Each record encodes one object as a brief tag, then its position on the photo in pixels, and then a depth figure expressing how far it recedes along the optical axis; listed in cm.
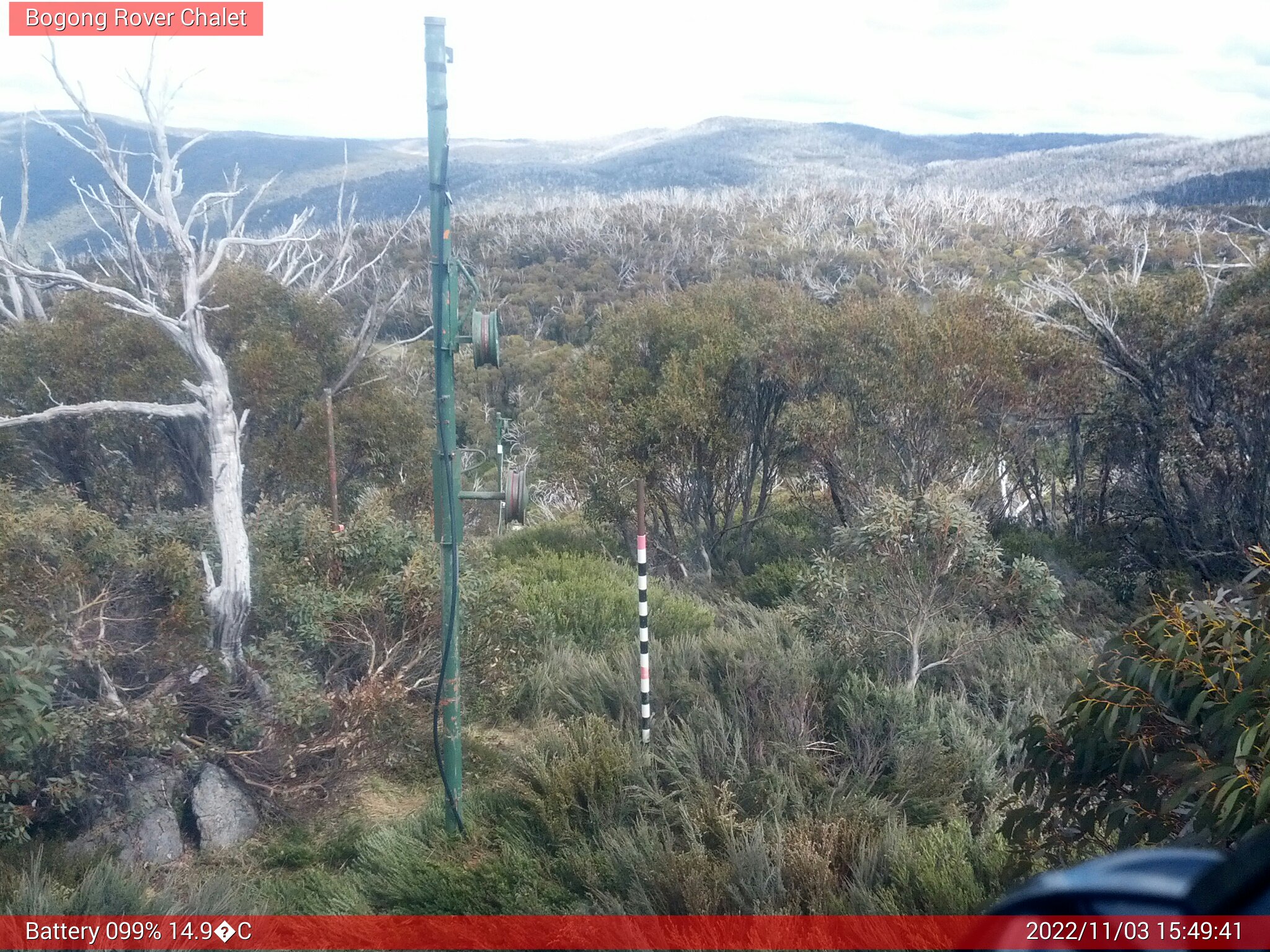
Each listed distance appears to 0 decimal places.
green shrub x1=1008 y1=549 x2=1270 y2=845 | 271
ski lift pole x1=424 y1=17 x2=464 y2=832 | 484
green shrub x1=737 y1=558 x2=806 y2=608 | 1070
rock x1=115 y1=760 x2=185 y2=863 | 550
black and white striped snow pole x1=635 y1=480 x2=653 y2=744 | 583
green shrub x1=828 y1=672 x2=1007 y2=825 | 518
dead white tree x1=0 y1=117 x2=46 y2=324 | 1087
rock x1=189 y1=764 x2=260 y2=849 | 579
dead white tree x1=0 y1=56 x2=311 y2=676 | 673
